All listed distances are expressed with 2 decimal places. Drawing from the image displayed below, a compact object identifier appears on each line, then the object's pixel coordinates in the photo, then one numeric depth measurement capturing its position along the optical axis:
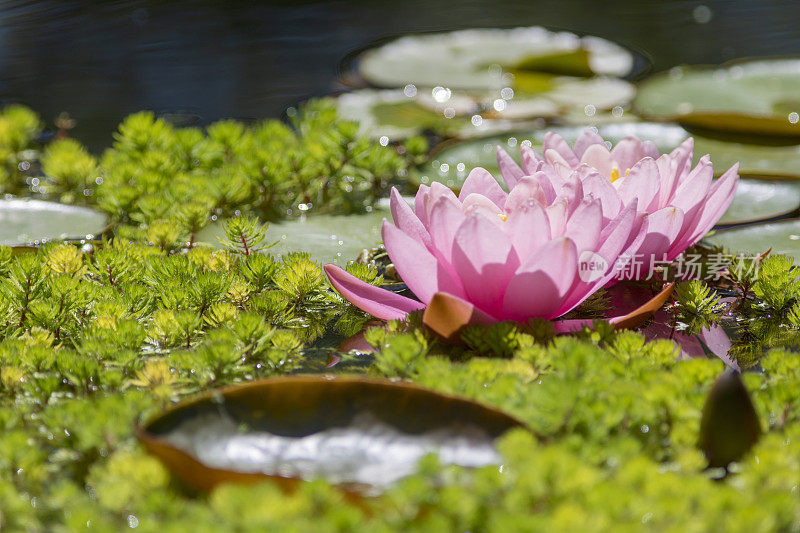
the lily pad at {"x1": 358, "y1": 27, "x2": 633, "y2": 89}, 7.68
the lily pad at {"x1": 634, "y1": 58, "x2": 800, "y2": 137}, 6.24
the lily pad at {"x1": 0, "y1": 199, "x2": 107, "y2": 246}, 4.14
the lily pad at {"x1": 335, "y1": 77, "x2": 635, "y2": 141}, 6.26
